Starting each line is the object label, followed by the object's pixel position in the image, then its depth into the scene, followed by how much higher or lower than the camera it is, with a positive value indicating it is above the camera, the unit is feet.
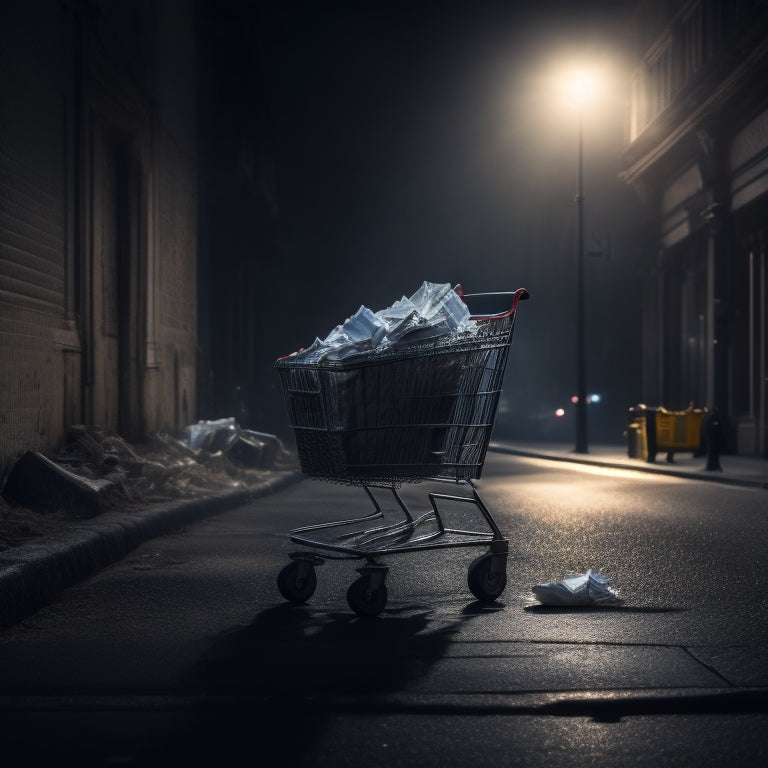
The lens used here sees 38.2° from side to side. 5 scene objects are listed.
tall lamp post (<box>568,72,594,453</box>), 91.56 +10.13
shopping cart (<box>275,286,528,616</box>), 18.75 -0.74
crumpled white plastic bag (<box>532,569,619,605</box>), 19.58 -3.78
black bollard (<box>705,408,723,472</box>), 61.52 -3.46
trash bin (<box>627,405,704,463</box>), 72.43 -3.43
